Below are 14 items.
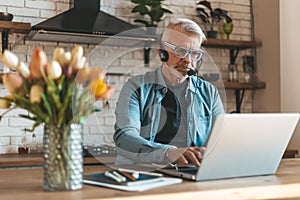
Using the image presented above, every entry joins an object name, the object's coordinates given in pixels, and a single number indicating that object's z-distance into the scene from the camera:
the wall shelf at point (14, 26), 3.52
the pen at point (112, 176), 1.54
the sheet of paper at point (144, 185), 1.46
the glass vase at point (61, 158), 1.44
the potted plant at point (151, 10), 4.05
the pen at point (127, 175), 1.55
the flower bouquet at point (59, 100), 1.42
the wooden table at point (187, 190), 1.38
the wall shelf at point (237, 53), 4.32
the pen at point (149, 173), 1.65
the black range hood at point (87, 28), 3.58
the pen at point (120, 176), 1.54
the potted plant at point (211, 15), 4.35
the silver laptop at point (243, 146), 1.58
